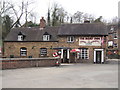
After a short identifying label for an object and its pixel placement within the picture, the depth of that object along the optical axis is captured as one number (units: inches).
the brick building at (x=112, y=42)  2062.5
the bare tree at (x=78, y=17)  2524.6
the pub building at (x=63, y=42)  1224.8
